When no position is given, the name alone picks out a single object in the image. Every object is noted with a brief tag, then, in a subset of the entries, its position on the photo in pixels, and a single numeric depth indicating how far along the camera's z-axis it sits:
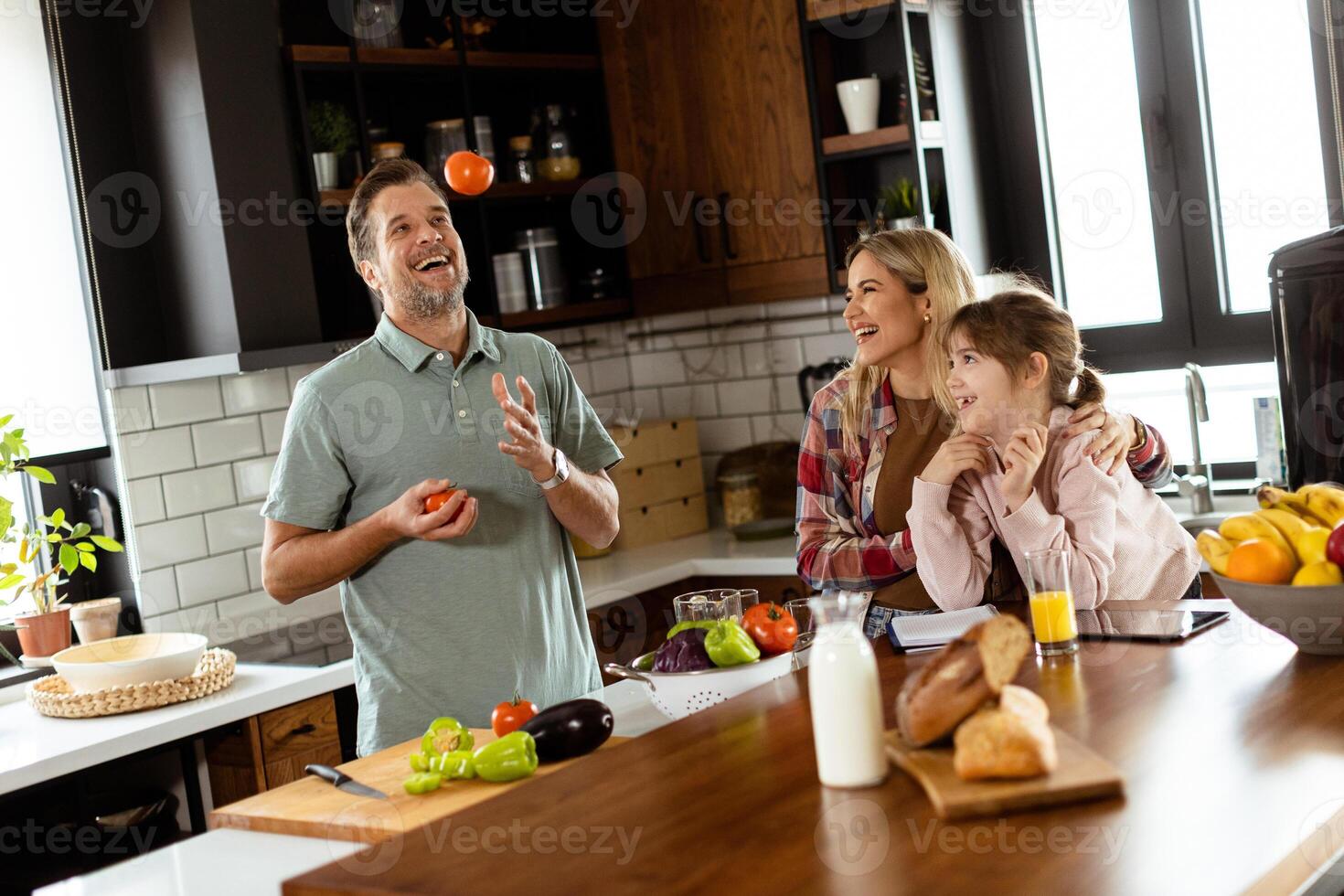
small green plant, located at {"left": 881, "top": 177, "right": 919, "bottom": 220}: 3.84
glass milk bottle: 1.34
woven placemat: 2.74
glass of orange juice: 1.76
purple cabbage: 1.86
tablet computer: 1.84
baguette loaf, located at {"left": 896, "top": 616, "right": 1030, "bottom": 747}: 1.33
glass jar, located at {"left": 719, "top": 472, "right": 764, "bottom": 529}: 4.27
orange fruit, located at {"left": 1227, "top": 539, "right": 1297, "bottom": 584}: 1.68
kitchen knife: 1.68
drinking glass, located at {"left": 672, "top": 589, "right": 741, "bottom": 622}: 2.00
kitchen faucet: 3.59
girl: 2.08
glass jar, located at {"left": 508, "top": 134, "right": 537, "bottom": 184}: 4.11
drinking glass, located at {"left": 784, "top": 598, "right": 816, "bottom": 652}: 2.01
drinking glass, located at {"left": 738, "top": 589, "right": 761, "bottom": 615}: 2.09
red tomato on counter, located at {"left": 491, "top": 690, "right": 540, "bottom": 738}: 1.81
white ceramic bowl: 2.77
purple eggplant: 1.71
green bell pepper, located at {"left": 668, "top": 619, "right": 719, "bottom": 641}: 1.91
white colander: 1.84
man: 2.30
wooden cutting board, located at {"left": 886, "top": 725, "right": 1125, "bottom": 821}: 1.23
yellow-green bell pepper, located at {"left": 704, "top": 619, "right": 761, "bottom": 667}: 1.85
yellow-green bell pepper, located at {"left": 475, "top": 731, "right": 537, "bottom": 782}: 1.65
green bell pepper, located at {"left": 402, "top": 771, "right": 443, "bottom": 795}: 1.66
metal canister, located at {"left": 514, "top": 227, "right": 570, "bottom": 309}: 4.07
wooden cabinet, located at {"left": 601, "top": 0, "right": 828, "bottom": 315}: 4.01
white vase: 3.87
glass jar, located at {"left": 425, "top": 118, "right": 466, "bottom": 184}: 3.87
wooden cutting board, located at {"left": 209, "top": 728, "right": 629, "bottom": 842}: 1.58
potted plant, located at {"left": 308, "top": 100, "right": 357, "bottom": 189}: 3.54
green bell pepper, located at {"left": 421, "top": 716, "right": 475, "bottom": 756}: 1.73
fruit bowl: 1.62
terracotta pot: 3.10
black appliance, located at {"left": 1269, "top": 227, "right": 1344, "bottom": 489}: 2.61
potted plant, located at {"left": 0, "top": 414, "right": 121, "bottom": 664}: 2.95
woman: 2.38
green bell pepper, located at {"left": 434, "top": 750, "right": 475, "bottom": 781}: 1.68
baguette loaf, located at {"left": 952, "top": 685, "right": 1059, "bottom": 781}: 1.26
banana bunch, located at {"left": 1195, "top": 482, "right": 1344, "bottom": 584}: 1.66
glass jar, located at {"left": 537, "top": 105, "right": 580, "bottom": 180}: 4.21
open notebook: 1.90
